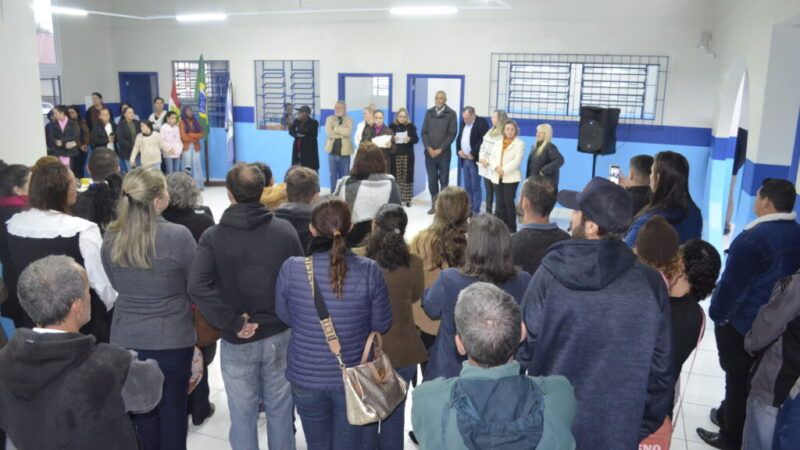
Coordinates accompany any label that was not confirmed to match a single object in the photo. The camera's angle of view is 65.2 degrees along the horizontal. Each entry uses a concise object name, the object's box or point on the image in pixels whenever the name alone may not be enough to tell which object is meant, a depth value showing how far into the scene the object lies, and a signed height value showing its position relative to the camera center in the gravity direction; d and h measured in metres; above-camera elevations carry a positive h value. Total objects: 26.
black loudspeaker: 8.48 -0.26
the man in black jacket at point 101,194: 3.84 -0.58
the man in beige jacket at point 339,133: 10.05 -0.45
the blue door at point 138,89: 12.91 +0.21
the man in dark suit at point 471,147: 9.15 -0.57
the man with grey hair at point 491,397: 1.61 -0.76
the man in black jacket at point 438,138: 9.43 -0.47
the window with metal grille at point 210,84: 12.02 +0.33
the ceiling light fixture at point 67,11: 10.10 +1.42
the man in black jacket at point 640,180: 4.42 -0.48
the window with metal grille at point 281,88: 11.45 +0.29
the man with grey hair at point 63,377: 1.82 -0.81
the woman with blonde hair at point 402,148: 9.61 -0.64
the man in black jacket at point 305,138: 10.23 -0.56
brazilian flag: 11.68 +0.08
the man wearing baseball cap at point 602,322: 2.10 -0.71
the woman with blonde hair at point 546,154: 8.05 -0.57
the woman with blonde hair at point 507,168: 8.12 -0.75
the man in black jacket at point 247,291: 2.74 -0.83
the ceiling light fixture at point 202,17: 10.60 +1.46
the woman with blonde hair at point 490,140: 8.42 -0.42
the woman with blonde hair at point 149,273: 2.76 -0.76
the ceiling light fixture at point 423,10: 9.23 +1.46
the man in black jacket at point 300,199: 3.58 -0.55
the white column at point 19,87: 5.61 +0.09
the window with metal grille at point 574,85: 9.23 +0.39
